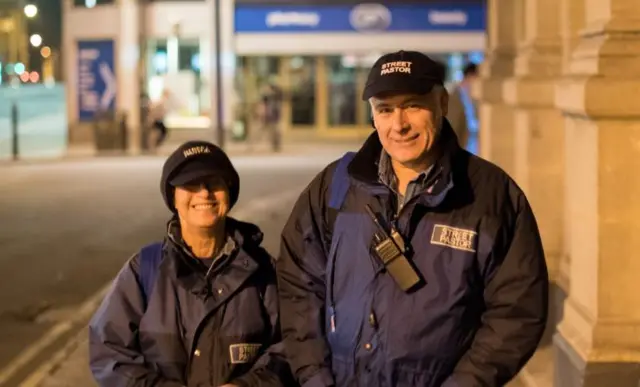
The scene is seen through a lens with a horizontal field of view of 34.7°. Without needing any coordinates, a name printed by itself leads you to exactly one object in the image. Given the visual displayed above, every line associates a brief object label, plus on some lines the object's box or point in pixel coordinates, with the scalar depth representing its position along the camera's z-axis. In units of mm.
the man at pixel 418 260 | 2764
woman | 3086
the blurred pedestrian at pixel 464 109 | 9930
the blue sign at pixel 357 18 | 30578
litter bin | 28016
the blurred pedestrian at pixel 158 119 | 27656
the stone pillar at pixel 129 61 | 30359
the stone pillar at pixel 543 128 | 8531
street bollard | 26156
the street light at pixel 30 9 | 50156
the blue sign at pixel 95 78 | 30719
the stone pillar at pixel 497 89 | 10242
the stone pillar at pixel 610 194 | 5207
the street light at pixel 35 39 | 71062
